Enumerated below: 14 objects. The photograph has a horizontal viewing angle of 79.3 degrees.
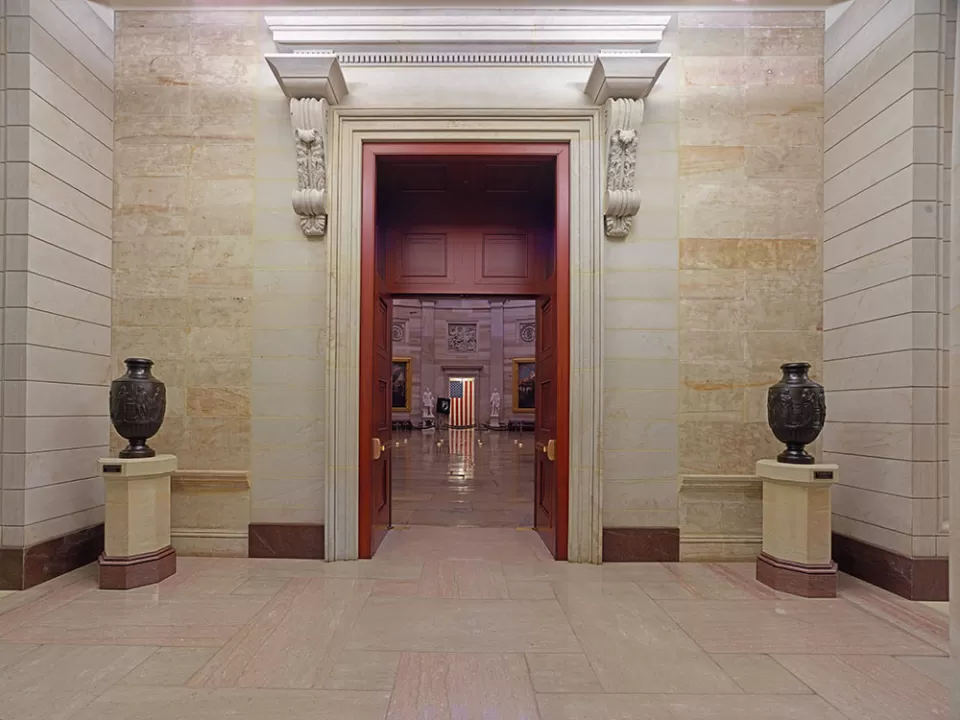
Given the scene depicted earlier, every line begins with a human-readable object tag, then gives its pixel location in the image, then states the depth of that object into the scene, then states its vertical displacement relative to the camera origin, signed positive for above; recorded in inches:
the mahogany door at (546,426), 191.0 -17.6
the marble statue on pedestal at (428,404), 900.0 -44.6
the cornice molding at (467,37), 181.5 +106.3
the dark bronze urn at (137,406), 156.5 -9.1
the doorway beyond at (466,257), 184.2 +45.0
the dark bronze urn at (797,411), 153.2 -8.4
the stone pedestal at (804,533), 149.6 -40.5
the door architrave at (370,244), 179.5 +36.4
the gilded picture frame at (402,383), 896.3 -12.3
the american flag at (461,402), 987.9 -44.8
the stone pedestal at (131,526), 151.9 -41.2
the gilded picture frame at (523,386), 888.3 -14.6
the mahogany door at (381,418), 192.2 -15.4
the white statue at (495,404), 899.4 -43.3
